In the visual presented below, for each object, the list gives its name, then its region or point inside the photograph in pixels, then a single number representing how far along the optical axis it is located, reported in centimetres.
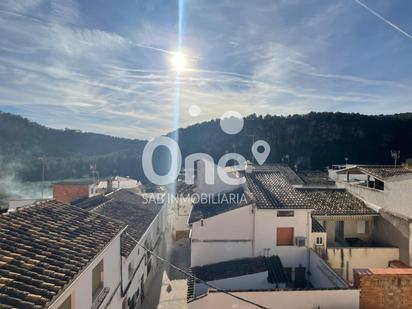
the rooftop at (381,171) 1911
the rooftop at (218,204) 1701
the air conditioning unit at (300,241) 1616
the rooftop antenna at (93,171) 3314
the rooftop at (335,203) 1992
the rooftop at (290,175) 2936
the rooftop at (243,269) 1381
